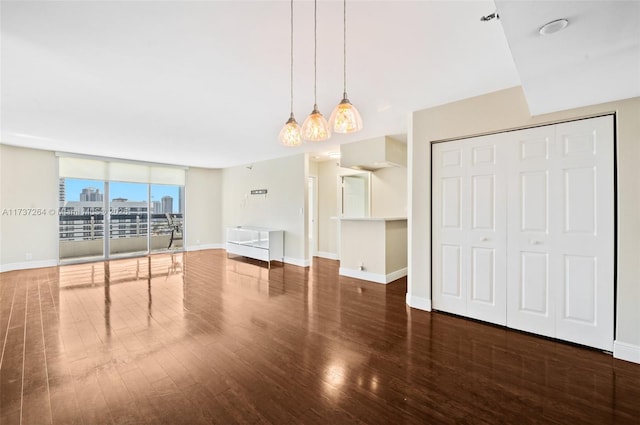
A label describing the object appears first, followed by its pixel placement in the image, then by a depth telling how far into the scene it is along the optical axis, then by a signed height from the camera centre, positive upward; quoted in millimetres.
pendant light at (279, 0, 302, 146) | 2115 +619
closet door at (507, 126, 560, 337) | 2697 -221
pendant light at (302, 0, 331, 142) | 1967 +619
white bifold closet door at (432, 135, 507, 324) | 2994 -210
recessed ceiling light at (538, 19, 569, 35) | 1344 +960
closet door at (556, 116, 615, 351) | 2424 -234
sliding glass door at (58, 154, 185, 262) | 6301 +56
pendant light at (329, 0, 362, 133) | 1871 +659
